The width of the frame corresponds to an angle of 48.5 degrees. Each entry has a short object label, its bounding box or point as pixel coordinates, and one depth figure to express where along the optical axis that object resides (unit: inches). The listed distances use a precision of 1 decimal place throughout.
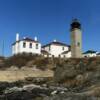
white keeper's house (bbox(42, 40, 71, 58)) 1201.7
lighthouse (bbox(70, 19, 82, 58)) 1009.4
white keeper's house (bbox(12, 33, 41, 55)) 1113.2
